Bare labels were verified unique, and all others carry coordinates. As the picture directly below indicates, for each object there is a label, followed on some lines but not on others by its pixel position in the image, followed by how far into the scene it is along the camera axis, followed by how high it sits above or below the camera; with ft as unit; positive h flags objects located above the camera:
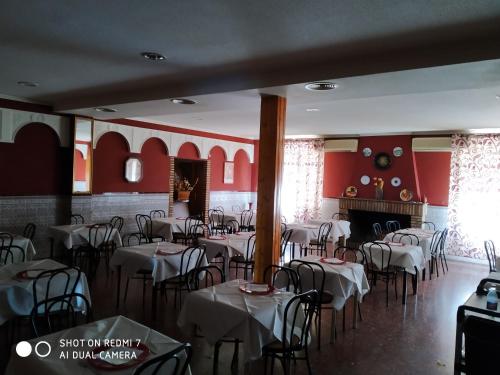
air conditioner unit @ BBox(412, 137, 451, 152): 26.61 +3.72
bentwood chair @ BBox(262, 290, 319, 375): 8.76 -3.54
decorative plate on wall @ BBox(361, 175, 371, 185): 30.53 +1.05
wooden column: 14.11 +0.28
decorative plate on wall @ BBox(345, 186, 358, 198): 30.83 +0.02
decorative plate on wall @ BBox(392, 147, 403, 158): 28.99 +3.34
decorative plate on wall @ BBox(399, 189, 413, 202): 28.33 -0.04
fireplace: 27.45 -1.51
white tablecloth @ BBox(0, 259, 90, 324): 10.07 -3.20
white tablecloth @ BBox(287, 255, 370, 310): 12.45 -3.06
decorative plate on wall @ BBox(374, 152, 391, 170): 29.53 +2.65
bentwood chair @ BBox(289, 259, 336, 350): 12.12 -3.13
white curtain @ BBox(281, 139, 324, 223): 32.78 +0.97
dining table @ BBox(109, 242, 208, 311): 13.76 -2.93
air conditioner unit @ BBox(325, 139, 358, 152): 30.76 +3.89
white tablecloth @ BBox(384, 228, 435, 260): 20.49 -2.49
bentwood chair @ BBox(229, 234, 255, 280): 17.54 -3.28
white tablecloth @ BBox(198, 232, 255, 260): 17.39 -2.78
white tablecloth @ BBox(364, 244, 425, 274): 16.53 -2.80
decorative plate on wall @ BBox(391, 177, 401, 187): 29.12 +1.01
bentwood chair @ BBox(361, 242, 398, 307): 16.24 -2.95
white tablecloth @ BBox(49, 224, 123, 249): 18.25 -2.69
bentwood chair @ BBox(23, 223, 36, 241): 19.61 -2.80
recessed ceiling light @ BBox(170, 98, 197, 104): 15.90 +3.63
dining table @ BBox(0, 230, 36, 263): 15.48 -2.98
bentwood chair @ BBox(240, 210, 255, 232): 26.65 -2.51
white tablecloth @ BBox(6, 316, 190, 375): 6.02 -2.97
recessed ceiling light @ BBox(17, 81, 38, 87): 16.38 +4.19
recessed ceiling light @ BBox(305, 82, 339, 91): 12.14 +3.48
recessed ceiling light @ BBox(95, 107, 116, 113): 19.38 +3.81
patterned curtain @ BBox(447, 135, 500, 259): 25.02 +0.22
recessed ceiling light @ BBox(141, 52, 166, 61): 11.68 +4.05
